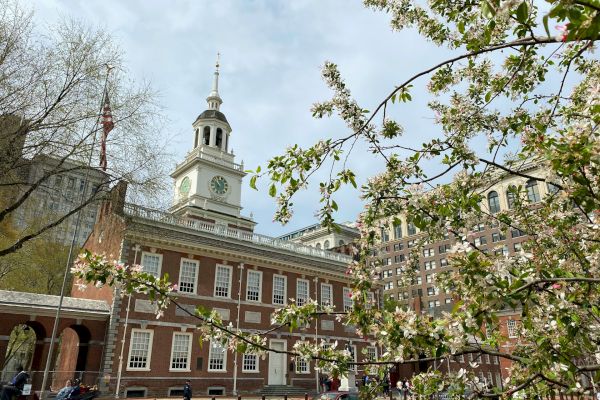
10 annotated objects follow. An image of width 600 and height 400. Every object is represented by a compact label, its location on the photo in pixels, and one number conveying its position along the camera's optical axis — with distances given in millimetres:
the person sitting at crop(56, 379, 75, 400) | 16062
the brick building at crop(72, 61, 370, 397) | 26094
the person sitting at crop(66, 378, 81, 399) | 16264
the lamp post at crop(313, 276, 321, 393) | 32694
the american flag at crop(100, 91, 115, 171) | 16234
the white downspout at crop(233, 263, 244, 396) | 28891
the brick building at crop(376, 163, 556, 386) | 59488
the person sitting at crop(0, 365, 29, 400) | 14734
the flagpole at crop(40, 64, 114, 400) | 15672
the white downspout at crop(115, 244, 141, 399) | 24375
